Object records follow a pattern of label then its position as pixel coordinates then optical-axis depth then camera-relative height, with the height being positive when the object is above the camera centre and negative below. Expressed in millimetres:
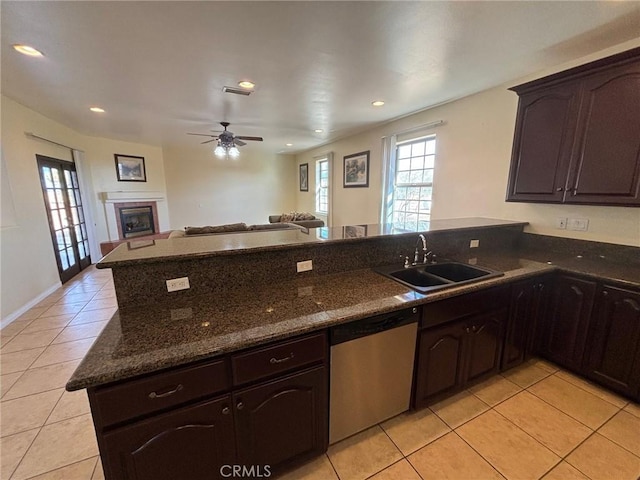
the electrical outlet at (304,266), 1759 -462
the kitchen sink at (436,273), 1914 -576
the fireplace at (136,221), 5988 -600
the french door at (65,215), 3971 -321
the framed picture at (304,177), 7523 +519
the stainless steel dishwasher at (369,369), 1369 -940
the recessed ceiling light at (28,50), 2023 +1110
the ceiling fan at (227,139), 4328 +916
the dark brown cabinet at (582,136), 1790 +450
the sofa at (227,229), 3648 -483
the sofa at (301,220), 4992 -487
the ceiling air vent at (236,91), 2877 +1138
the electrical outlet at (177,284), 1424 -470
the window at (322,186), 6568 +241
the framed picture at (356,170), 5020 +501
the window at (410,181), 3904 +229
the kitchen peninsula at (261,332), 996 -600
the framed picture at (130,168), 5875 +604
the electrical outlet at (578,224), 2361 -252
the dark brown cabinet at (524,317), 1956 -921
